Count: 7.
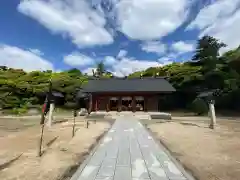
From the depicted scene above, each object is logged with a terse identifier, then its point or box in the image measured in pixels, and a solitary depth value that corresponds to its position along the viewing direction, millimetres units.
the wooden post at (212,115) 9803
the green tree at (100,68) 37082
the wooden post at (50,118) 10205
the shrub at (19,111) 21098
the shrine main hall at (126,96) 18898
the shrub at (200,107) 16826
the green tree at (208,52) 21325
